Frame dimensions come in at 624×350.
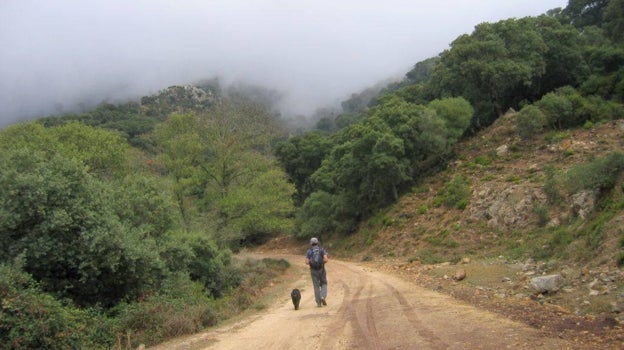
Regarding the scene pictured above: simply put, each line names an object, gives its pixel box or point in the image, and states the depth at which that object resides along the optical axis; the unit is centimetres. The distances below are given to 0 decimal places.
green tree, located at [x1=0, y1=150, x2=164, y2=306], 1082
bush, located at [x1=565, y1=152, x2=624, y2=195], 1588
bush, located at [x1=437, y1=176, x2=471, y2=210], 2921
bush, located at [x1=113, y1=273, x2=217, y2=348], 1073
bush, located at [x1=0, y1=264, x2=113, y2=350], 883
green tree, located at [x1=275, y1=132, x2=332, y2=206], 6016
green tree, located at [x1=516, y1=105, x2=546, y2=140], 3072
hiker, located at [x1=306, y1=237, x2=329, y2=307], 1231
